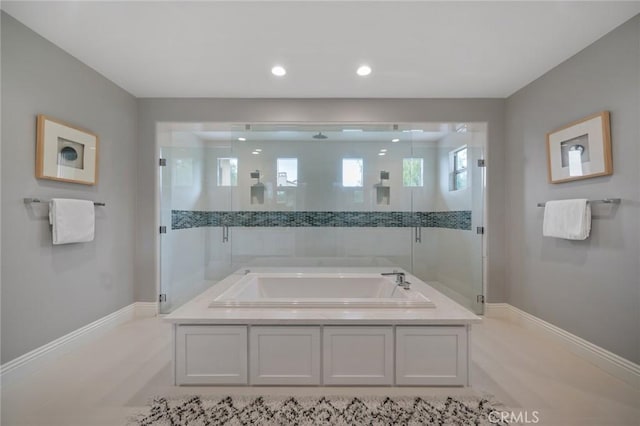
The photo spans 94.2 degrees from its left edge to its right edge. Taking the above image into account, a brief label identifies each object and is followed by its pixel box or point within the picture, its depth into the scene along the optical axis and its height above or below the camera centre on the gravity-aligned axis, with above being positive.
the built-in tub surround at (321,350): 1.93 -0.87
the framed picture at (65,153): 2.18 +0.51
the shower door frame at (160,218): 3.39 +0.05
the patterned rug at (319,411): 1.64 -1.13
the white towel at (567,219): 2.26 -0.02
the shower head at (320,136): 3.58 +0.97
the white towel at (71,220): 2.23 -0.03
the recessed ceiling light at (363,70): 2.65 +1.33
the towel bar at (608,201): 2.08 +0.11
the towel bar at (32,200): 2.09 +0.11
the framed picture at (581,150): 2.15 +0.53
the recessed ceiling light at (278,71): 2.67 +1.33
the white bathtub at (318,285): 2.90 -0.70
